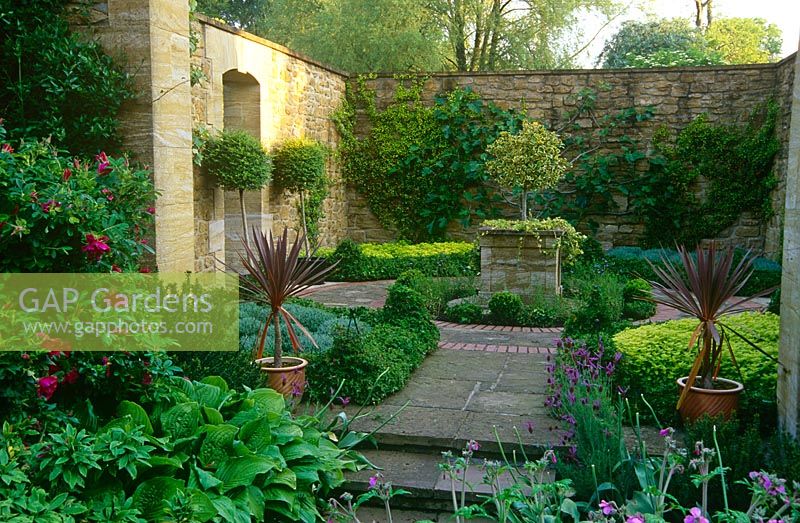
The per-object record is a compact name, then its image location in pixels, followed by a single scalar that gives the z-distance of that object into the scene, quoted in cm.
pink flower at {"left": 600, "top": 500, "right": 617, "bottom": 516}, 188
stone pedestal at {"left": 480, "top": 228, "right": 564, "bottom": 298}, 778
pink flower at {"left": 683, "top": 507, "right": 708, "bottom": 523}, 170
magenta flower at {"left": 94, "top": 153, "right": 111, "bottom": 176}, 313
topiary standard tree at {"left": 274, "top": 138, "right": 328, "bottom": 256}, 972
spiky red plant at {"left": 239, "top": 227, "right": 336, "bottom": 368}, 417
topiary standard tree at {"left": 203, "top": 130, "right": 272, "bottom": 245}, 795
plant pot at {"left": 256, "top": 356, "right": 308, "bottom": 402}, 410
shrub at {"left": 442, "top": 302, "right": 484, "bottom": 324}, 731
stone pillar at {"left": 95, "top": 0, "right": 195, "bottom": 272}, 421
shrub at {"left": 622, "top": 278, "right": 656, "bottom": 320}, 732
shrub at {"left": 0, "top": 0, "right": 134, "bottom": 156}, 412
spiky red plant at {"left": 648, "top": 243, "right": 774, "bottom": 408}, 377
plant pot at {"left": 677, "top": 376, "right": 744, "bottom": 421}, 373
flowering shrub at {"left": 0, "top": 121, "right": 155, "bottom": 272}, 261
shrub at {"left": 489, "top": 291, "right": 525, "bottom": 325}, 721
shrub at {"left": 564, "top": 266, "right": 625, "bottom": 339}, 529
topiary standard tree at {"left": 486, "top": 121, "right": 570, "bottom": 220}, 844
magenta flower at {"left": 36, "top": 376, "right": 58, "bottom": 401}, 257
